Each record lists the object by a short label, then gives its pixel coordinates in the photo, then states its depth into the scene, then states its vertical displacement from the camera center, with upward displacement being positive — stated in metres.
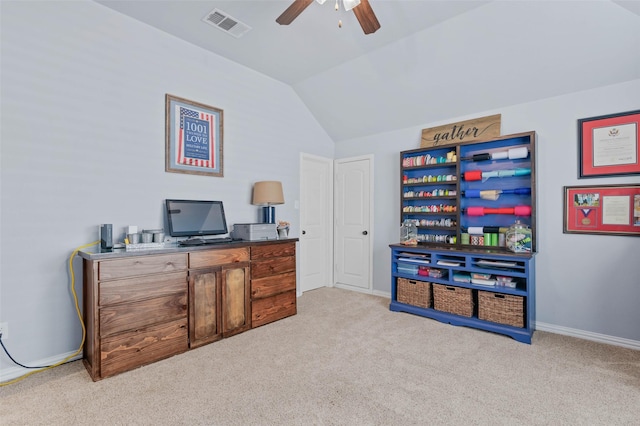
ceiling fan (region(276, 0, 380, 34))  2.09 +1.41
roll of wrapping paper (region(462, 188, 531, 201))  3.20 +0.21
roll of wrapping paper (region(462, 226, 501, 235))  3.37 -0.20
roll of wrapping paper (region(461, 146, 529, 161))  3.13 +0.61
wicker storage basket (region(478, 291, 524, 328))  2.85 -0.91
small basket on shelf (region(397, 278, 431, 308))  3.42 -0.91
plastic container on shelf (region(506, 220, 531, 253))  2.99 -0.26
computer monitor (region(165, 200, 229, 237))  2.98 -0.06
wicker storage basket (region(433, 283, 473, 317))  3.13 -0.91
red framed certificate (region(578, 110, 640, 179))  2.70 +0.61
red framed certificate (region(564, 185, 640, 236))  2.69 +0.03
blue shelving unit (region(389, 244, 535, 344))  2.83 -0.65
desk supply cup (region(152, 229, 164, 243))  2.64 -0.20
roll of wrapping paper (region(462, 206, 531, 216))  3.15 +0.02
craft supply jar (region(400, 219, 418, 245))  3.91 -0.23
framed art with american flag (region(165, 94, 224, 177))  3.05 +0.78
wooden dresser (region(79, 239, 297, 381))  2.20 -0.73
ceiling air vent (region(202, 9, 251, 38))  2.76 +1.77
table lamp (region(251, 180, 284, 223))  3.54 +0.21
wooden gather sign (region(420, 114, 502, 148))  3.41 +0.95
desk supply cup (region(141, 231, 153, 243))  2.59 -0.21
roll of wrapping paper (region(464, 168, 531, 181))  3.16 +0.41
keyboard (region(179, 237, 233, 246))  2.78 -0.28
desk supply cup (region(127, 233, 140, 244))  2.51 -0.21
